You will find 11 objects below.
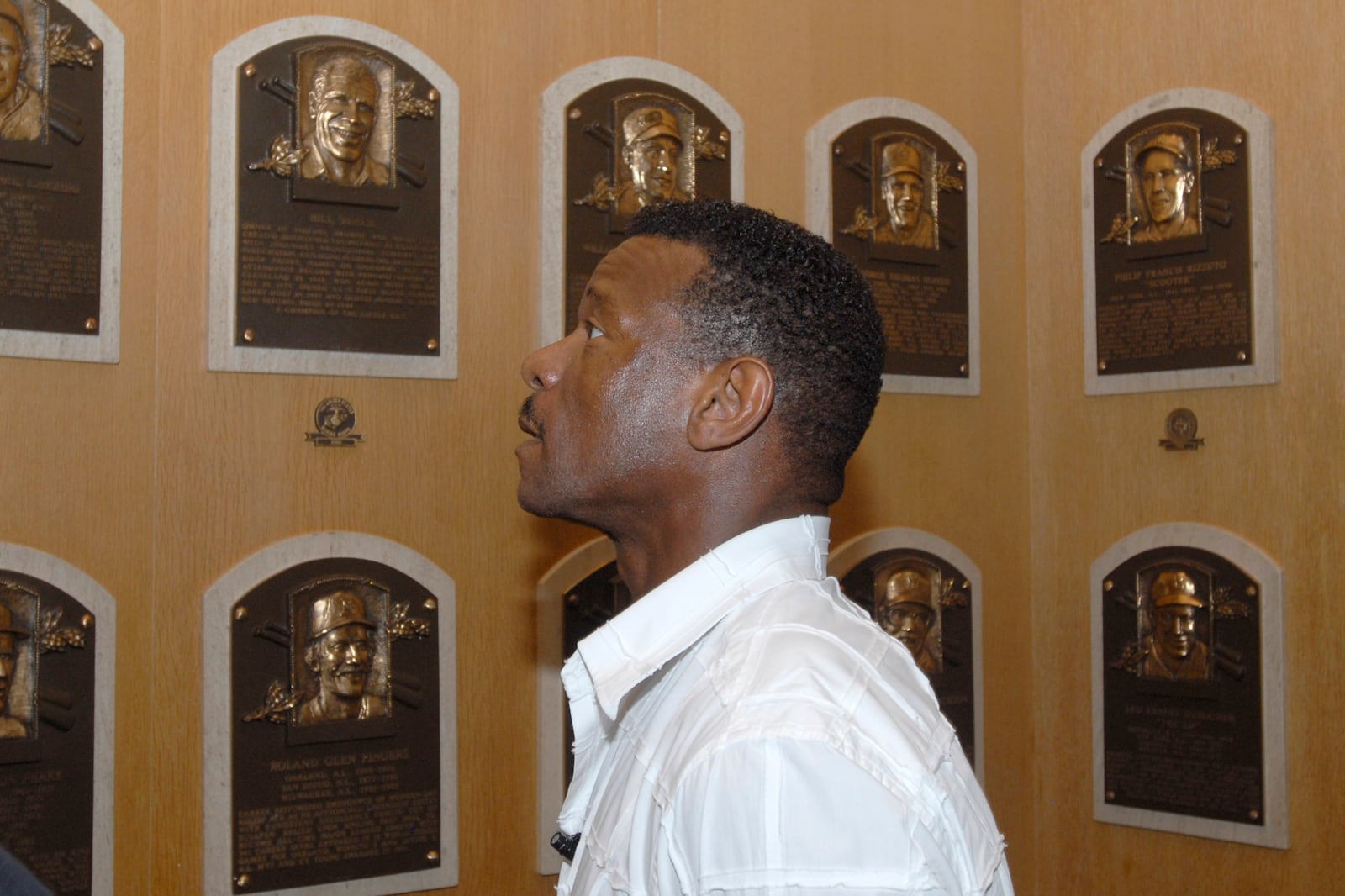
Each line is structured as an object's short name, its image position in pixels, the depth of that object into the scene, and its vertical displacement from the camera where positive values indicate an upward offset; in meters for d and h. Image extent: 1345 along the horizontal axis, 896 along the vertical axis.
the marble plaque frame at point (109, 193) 2.51 +0.51
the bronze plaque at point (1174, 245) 3.29 +0.56
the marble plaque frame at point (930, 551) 3.37 -0.23
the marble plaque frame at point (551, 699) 2.92 -0.51
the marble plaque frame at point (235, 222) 2.64 +0.49
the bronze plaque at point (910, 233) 3.43 +0.61
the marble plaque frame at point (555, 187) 2.98 +0.63
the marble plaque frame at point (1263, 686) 3.16 -0.52
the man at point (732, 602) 1.10 -0.14
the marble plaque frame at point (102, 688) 2.46 -0.41
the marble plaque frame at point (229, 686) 2.58 -0.45
